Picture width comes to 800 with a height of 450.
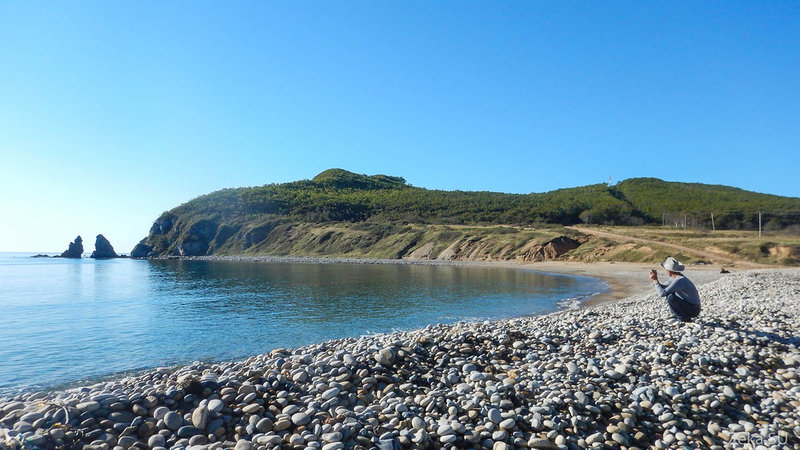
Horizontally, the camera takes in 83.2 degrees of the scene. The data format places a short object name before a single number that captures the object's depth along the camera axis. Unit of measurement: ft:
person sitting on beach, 36.92
